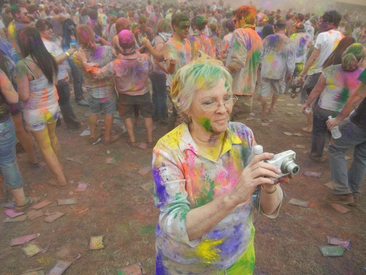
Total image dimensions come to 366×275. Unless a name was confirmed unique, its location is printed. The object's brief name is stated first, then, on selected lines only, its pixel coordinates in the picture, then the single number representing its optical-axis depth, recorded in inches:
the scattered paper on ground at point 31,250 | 123.9
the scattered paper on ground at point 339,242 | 129.3
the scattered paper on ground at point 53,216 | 144.0
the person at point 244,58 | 184.2
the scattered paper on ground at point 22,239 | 129.9
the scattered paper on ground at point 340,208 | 151.7
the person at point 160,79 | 229.0
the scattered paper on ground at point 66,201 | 157.3
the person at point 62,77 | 198.0
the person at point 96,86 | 186.6
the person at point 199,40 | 214.1
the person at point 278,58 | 246.2
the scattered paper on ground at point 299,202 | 157.4
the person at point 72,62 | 284.2
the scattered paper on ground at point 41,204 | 154.1
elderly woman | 56.1
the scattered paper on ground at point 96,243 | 127.6
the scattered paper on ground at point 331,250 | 124.6
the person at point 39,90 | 138.1
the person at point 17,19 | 244.7
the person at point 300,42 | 316.5
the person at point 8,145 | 129.0
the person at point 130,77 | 188.9
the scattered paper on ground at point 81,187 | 169.8
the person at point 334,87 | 158.9
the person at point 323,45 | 218.8
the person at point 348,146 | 133.7
